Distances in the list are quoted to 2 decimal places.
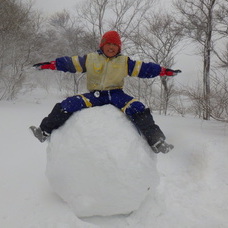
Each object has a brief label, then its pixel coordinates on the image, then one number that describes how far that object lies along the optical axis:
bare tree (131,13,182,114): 9.32
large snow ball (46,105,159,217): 1.69
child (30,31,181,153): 1.90
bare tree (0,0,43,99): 8.36
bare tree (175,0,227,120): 7.11
